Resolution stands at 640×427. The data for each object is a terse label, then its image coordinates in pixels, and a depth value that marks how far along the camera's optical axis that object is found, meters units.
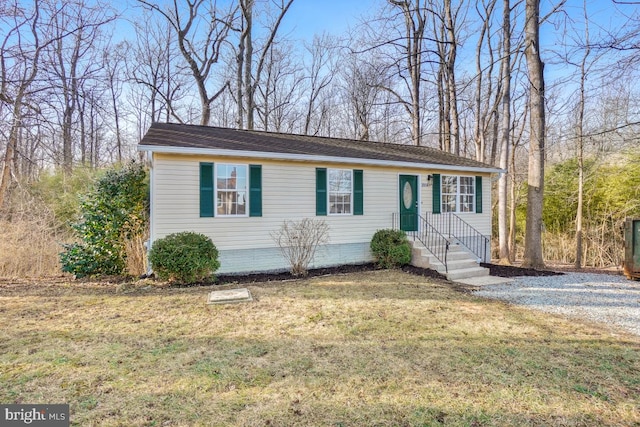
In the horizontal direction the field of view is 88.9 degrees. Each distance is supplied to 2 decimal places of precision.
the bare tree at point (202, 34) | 15.70
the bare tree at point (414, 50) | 15.95
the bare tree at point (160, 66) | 18.20
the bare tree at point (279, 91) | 20.34
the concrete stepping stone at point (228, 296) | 5.47
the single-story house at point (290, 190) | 7.12
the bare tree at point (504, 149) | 11.75
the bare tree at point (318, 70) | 21.42
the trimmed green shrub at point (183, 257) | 6.50
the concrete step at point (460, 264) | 8.17
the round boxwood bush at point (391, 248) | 8.55
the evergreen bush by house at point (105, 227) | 7.52
